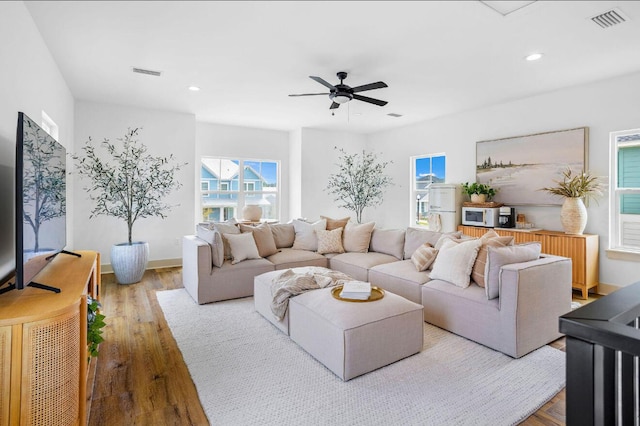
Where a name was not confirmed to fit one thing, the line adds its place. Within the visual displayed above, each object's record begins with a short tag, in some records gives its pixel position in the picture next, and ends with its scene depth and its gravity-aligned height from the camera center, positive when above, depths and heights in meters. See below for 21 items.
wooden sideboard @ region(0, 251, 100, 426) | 1.42 -0.67
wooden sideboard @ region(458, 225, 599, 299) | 4.04 -0.53
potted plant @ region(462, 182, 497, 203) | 5.28 +0.26
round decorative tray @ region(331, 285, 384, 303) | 2.60 -0.69
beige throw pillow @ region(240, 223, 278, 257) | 4.52 -0.42
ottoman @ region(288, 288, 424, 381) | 2.26 -0.88
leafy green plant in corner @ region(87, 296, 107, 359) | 2.15 -0.78
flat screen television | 1.64 +0.04
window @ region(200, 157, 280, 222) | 6.67 +0.43
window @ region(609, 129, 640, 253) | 4.06 +0.20
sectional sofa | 2.59 -0.64
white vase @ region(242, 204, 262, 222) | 6.49 -0.10
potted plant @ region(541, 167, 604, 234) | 4.20 +0.15
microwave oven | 5.05 -0.12
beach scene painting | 4.45 +0.67
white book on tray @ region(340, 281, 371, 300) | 2.61 -0.65
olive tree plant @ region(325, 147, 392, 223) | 7.10 +0.59
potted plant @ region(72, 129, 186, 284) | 4.68 +0.35
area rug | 1.91 -1.15
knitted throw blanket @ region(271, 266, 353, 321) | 2.91 -0.68
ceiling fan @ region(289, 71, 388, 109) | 3.46 +1.25
